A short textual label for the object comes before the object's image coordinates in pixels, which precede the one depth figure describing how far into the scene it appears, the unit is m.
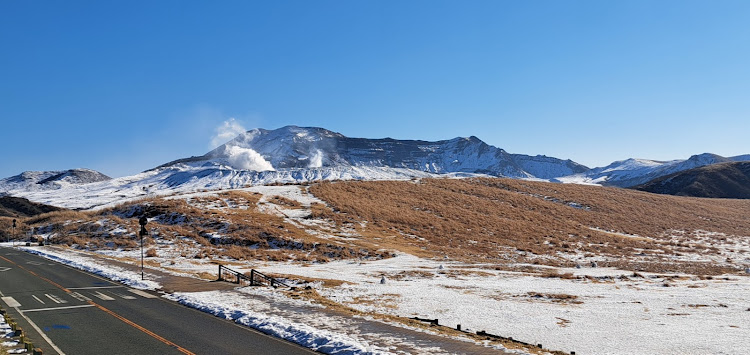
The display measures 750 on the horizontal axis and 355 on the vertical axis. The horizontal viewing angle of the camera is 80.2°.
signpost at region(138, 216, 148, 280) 27.57
